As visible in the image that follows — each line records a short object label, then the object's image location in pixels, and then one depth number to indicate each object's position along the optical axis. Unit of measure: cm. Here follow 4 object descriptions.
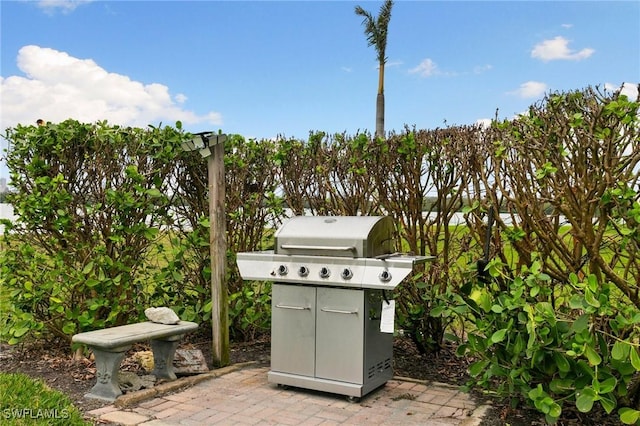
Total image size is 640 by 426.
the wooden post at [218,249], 446
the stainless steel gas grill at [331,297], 355
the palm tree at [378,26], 1700
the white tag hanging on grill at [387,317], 353
